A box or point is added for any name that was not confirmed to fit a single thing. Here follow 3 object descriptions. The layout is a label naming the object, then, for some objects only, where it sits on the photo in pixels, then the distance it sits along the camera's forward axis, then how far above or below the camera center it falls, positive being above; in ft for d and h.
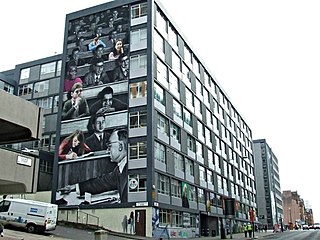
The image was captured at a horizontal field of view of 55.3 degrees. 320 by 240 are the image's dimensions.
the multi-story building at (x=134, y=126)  103.36 +30.92
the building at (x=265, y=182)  306.40 +24.24
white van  75.96 -1.53
